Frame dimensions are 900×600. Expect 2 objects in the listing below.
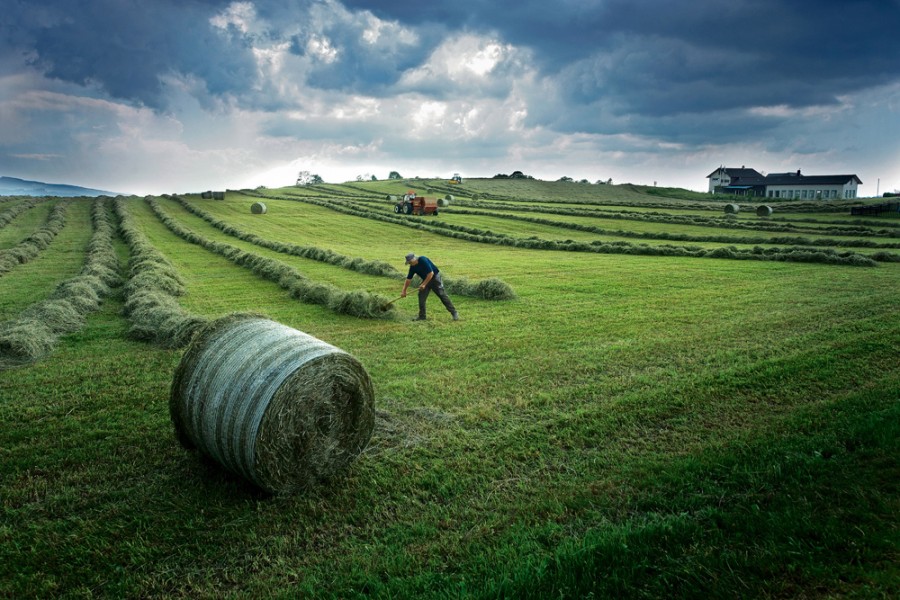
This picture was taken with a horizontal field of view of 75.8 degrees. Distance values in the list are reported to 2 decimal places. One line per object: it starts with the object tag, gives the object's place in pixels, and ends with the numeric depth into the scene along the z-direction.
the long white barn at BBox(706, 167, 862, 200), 94.31
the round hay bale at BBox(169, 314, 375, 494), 6.29
